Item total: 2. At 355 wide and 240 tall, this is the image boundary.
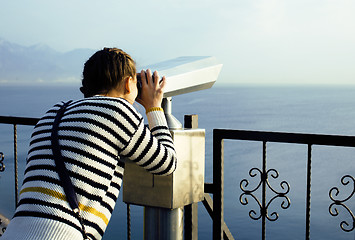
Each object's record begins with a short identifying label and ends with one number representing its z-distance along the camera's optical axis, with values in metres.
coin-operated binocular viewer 1.64
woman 1.19
